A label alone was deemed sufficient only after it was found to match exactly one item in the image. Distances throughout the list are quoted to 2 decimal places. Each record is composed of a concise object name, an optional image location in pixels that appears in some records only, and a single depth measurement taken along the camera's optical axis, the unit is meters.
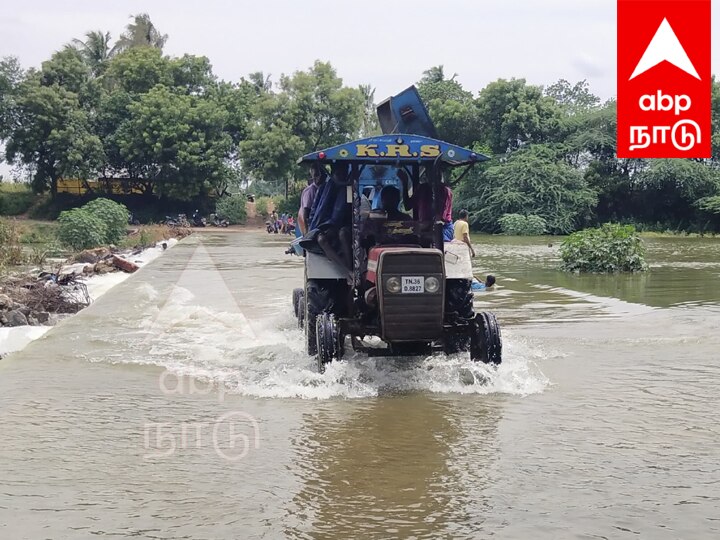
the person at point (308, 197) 9.28
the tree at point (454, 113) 50.34
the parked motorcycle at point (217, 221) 52.34
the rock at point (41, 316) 13.24
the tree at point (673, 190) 44.41
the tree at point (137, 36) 61.56
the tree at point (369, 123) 57.13
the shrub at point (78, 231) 30.41
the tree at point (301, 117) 49.78
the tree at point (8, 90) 50.19
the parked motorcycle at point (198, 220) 52.12
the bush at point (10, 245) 21.69
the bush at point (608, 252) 19.95
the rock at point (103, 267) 21.38
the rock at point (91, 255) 25.06
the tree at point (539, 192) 45.22
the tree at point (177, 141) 49.66
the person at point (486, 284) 13.93
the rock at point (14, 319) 12.45
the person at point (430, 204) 8.75
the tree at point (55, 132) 48.84
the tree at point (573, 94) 64.87
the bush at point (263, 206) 57.02
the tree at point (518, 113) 48.19
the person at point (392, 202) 9.08
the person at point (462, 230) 15.46
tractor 7.78
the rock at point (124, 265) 21.89
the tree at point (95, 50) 58.59
